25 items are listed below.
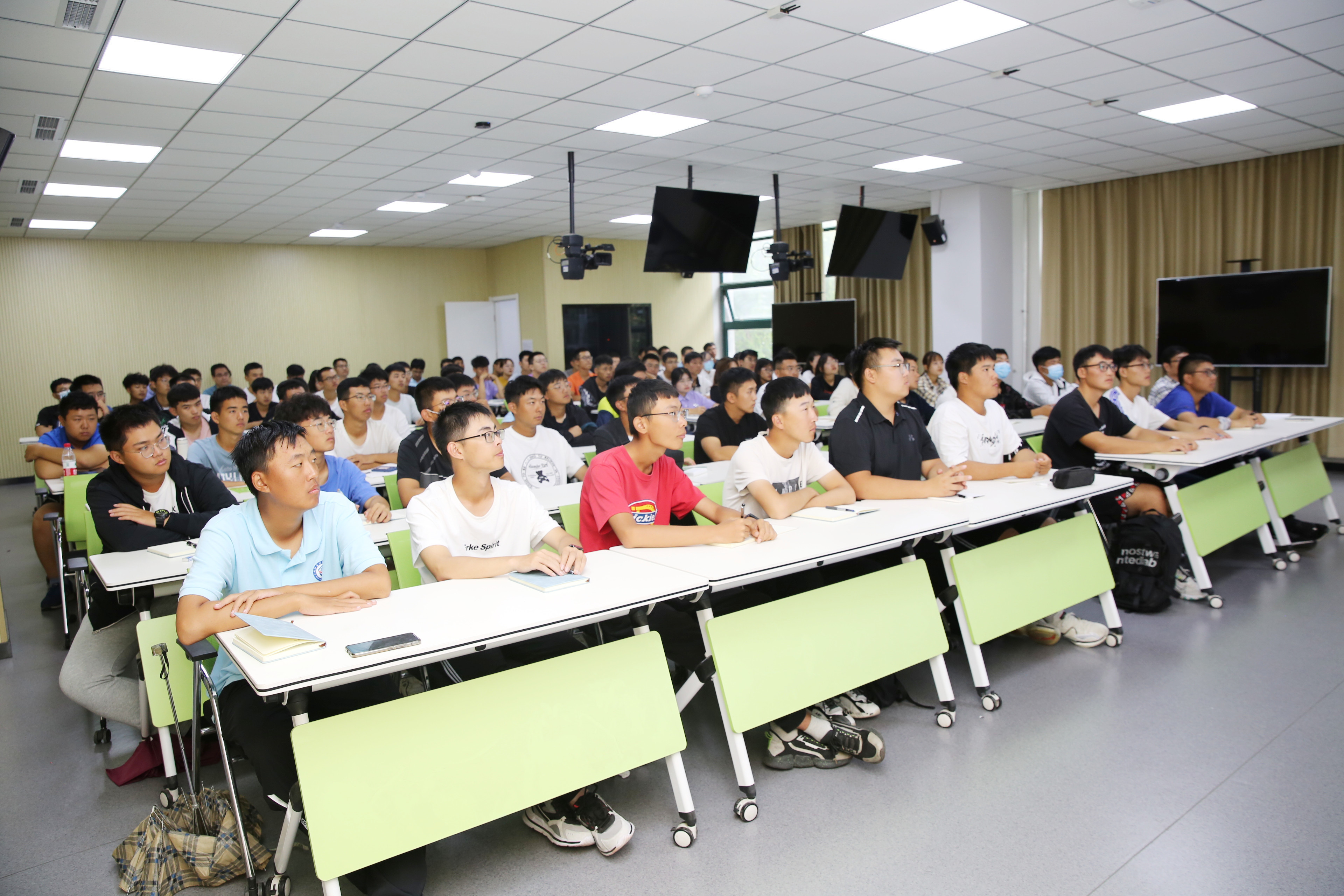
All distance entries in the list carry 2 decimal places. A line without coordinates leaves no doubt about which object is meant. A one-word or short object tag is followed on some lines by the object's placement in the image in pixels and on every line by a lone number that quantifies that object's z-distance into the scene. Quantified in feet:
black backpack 13.65
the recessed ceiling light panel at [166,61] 13.89
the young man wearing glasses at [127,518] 9.57
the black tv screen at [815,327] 37.93
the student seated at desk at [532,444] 14.19
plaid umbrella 7.22
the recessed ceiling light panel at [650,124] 19.39
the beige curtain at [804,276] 39.96
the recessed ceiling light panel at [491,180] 25.22
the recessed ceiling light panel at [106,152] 19.58
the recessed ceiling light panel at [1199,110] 20.20
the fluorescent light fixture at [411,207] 29.63
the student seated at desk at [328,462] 11.41
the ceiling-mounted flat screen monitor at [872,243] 28.40
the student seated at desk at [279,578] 6.94
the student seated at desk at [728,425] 15.84
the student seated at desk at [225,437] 14.23
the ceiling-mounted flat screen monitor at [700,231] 23.59
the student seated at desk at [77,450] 16.61
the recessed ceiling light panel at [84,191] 24.32
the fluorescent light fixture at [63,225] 30.17
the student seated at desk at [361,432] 16.67
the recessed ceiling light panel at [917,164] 25.58
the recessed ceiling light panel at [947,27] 14.08
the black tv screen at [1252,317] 25.86
